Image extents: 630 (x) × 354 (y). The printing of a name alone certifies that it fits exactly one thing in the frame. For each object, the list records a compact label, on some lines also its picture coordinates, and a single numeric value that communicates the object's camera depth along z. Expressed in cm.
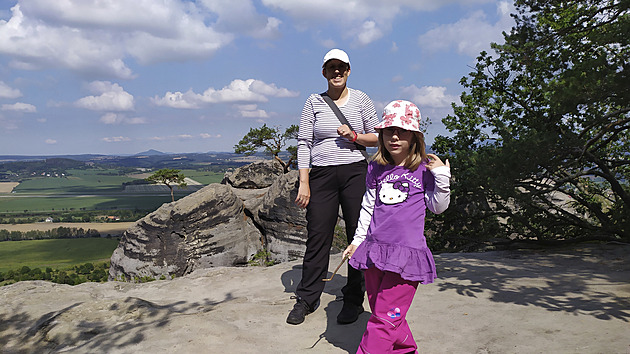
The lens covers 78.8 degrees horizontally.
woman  346
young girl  219
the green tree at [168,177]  3316
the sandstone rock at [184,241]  1453
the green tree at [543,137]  453
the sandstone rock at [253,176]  2488
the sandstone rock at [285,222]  1424
